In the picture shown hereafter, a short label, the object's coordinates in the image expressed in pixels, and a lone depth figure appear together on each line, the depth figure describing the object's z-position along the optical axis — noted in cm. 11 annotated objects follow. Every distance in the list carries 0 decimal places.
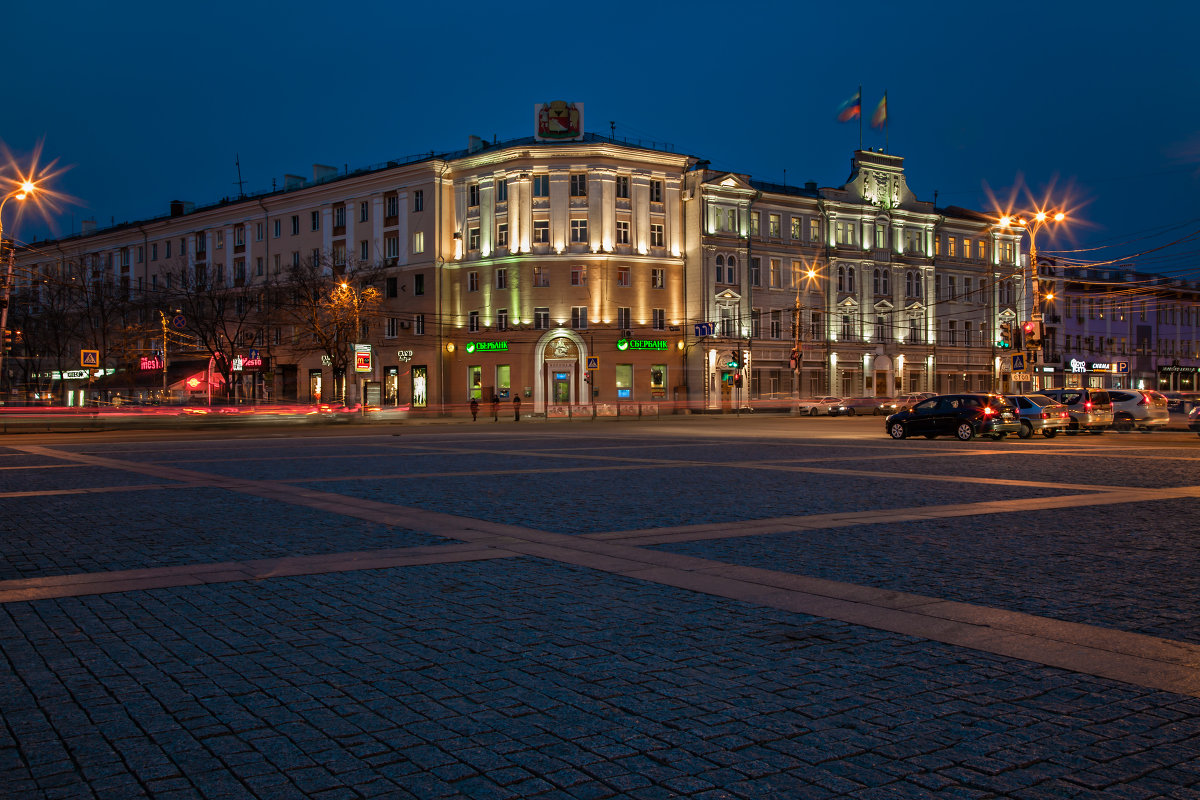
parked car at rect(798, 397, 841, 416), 6346
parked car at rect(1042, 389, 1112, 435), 3506
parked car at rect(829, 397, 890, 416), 6312
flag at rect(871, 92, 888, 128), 6277
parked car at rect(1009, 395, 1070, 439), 3112
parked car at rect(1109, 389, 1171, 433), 3869
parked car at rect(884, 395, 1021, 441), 2984
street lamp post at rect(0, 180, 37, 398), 3197
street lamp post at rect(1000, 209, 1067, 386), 3772
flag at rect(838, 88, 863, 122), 6364
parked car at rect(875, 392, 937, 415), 6328
